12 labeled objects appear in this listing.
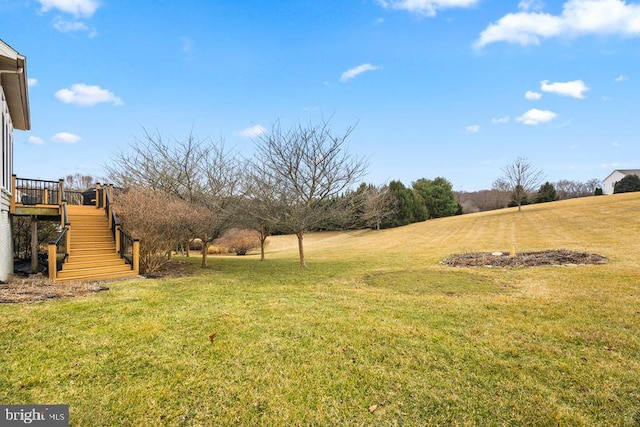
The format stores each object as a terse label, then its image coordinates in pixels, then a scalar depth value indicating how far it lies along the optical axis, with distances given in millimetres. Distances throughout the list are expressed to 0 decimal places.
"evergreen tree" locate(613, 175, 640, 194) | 40219
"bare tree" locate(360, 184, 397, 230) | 29408
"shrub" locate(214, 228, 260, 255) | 25172
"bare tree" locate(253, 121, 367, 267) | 11807
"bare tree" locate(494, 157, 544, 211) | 35719
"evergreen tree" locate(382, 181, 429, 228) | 39125
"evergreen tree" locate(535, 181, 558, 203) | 44719
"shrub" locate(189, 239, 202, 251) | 27280
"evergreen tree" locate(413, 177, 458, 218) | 44656
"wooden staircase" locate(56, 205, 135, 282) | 9195
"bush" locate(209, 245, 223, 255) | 26219
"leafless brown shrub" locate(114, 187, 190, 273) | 10414
